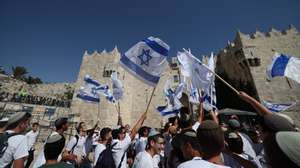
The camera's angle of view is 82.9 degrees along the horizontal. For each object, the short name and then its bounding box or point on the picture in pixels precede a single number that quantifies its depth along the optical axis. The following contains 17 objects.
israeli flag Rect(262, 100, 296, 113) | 6.63
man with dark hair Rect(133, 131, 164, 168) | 2.58
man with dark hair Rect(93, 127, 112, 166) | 3.91
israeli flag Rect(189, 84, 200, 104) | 7.43
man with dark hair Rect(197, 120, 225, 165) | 1.60
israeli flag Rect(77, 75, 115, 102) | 9.57
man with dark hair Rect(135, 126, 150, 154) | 4.14
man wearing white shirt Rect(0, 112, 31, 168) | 2.53
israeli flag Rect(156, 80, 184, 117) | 8.92
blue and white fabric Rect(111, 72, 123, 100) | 7.77
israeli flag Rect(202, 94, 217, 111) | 5.98
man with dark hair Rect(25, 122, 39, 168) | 5.85
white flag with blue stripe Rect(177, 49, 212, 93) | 5.38
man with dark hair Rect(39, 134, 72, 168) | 1.83
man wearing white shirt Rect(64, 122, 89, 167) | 4.45
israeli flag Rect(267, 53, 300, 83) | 4.88
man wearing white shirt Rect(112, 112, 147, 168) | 3.30
